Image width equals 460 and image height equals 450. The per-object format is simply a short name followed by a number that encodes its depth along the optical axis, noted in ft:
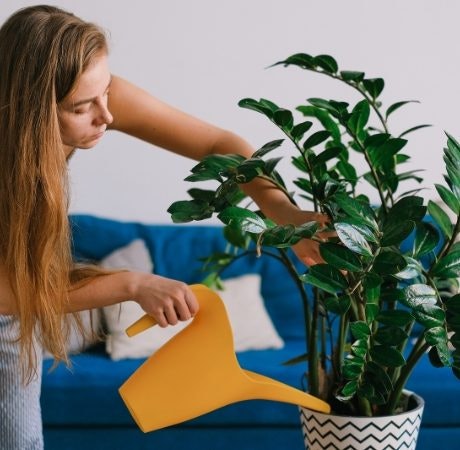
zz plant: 4.78
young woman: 5.36
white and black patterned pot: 5.17
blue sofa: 9.43
